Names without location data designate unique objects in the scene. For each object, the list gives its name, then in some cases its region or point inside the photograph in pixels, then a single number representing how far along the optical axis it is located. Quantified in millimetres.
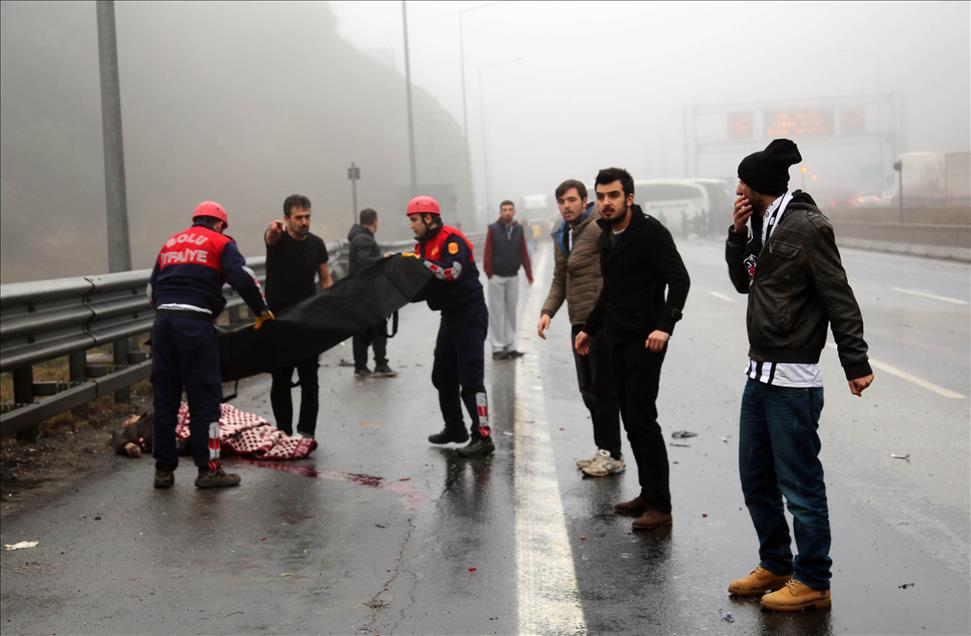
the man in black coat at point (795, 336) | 5160
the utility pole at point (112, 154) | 13102
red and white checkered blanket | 9125
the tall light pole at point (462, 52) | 50375
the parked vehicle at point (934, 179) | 55438
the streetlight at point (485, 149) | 73456
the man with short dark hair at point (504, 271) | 15031
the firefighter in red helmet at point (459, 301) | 8938
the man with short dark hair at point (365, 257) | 13469
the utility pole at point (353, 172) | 31938
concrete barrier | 32094
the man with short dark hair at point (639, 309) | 6824
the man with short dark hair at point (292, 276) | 9617
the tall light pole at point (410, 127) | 40338
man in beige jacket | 8102
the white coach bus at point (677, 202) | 65562
